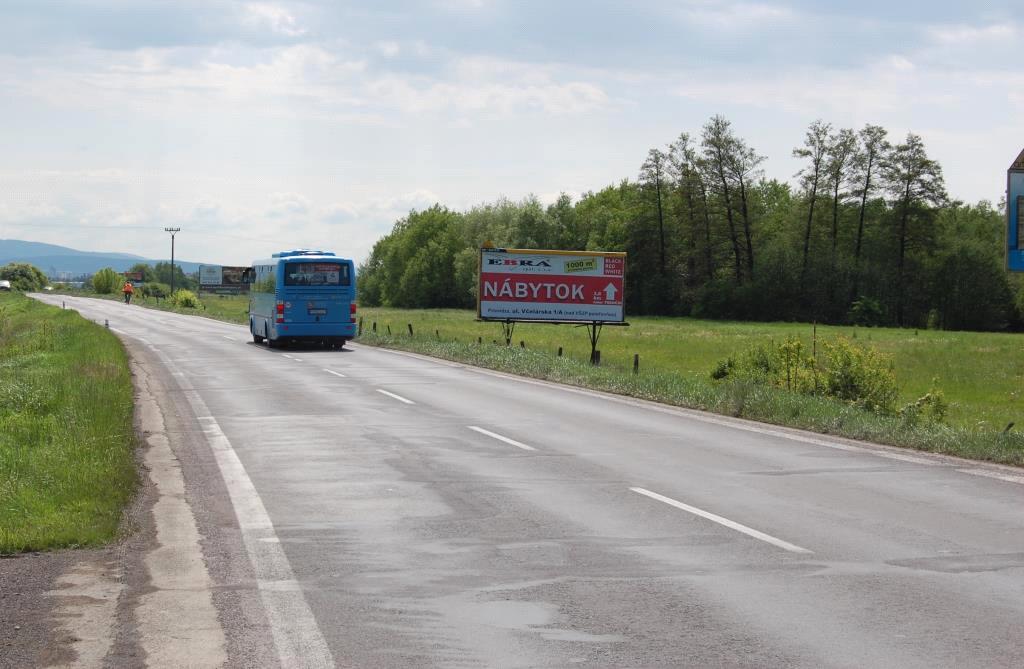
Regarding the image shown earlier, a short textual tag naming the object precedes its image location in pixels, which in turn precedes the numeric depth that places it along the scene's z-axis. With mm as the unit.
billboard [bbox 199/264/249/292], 189500
